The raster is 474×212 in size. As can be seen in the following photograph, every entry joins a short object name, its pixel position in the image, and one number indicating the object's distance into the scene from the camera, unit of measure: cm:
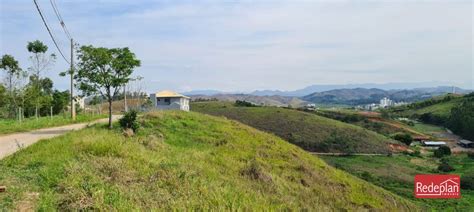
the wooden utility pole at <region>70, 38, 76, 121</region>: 2979
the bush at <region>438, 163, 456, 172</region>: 4959
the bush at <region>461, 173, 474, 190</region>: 4221
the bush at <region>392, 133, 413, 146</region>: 7338
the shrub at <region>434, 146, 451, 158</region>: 6253
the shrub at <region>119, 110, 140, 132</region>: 1952
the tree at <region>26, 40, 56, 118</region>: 2842
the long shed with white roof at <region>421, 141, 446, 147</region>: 7260
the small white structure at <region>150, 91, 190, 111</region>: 4781
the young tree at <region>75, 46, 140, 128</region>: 2003
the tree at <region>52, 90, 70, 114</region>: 4172
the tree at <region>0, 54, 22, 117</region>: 2820
